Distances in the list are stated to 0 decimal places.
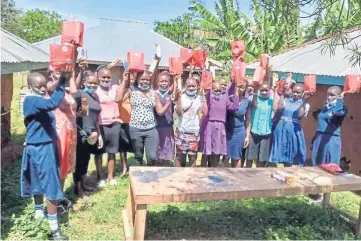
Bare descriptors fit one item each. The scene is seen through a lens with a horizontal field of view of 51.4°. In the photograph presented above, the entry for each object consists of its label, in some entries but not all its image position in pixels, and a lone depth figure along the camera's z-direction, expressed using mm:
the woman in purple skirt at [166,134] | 5125
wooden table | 3344
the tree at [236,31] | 12484
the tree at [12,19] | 31142
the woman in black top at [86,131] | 4629
